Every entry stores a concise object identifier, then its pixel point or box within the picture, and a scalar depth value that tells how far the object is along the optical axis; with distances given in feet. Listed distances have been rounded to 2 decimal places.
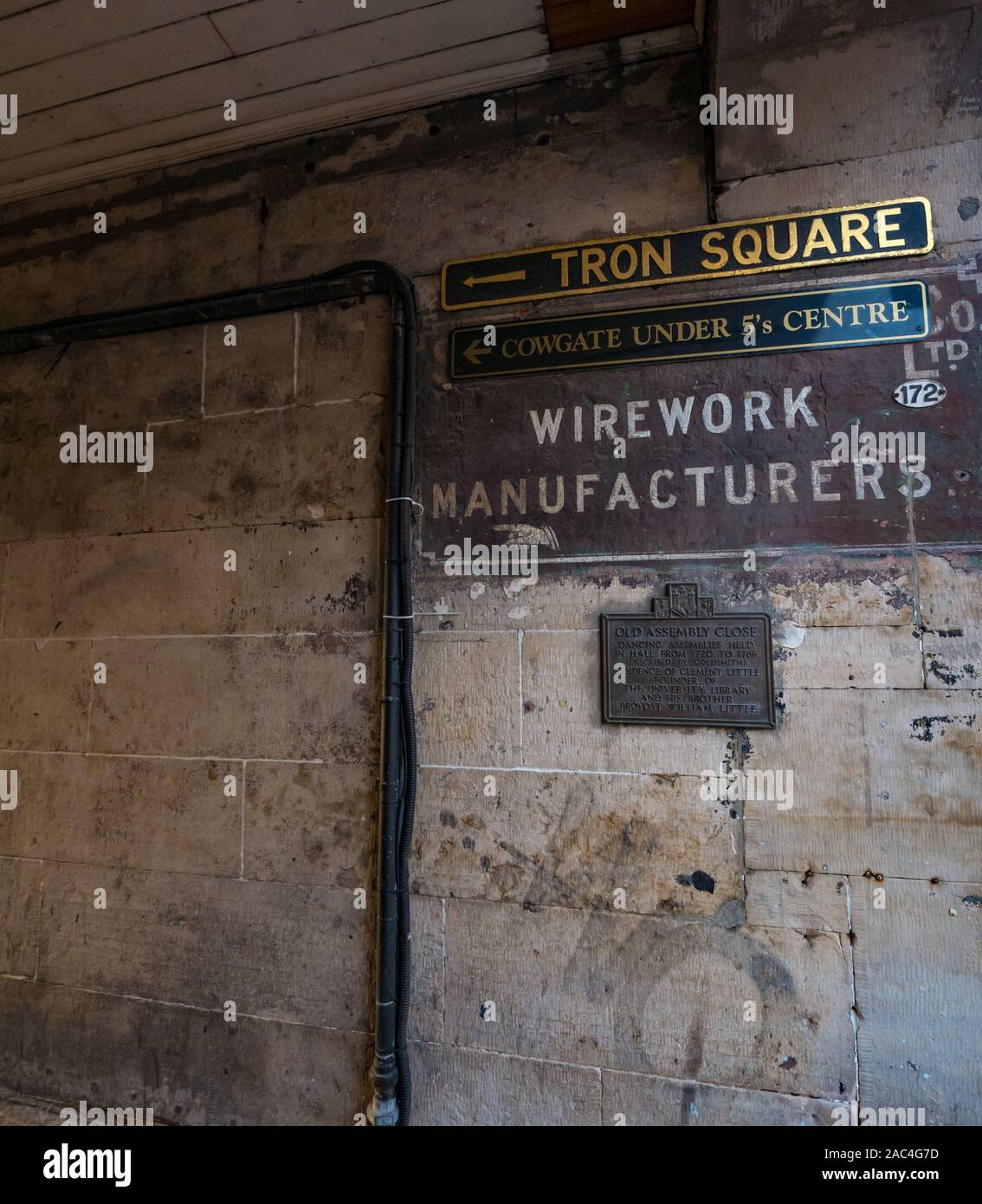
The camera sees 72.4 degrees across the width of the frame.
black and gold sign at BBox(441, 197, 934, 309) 6.46
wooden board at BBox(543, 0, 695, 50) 6.81
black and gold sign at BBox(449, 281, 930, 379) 6.41
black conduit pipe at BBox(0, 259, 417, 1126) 6.63
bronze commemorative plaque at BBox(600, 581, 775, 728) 6.35
